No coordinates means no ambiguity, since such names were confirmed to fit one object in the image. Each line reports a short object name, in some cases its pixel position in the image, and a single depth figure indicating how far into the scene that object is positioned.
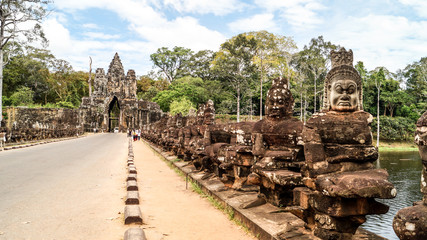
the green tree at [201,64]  63.50
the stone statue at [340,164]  2.92
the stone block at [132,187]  7.22
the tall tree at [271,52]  39.97
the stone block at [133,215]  4.81
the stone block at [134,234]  3.93
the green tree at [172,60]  68.31
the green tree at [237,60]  40.88
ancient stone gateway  54.31
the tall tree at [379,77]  39.37
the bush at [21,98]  56.69
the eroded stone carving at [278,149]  4.21
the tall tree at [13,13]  33.16
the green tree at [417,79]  42.35
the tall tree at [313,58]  38.28
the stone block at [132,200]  5.95
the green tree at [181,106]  45.94
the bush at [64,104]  59.34
